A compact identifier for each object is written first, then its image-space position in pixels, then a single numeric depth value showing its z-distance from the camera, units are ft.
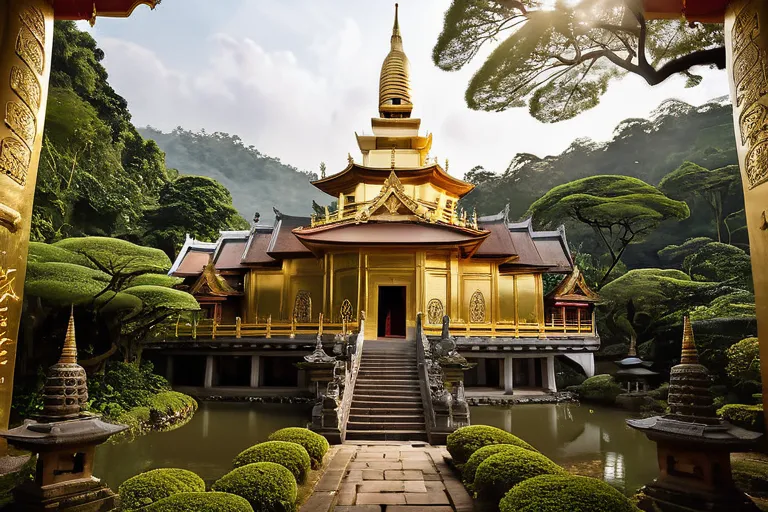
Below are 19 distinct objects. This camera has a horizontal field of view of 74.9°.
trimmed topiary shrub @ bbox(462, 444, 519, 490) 20.50
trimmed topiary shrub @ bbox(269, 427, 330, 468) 24.52
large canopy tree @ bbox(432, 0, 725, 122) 18.47
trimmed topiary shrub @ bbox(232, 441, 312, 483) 20.45
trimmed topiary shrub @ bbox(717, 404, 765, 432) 27.77
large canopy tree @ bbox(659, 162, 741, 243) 103.76
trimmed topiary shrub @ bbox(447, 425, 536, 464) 23.32
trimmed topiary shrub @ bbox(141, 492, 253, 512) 13.42
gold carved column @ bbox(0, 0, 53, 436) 14.26
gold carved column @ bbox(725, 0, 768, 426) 13.19
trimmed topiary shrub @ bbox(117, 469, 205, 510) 15.46
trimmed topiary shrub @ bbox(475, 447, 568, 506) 17.44
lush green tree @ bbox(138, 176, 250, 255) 110.63
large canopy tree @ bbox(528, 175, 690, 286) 87.86
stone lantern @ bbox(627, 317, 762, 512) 14.73
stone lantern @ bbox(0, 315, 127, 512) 16.28
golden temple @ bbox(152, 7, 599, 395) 62.49
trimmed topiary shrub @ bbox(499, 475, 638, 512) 13.11
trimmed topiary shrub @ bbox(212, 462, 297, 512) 16.52
